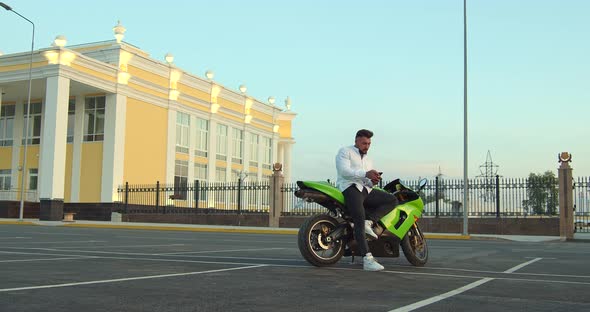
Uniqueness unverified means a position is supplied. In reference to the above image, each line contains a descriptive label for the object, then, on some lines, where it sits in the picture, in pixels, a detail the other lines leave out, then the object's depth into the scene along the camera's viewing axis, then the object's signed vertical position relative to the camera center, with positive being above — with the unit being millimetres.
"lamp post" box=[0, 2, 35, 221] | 31109 +8739
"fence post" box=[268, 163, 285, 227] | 27875 +291
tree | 22578 +581
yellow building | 34250 +5344
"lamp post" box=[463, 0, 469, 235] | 21445 +2606
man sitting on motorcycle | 6867 +227
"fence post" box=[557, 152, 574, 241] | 21812 +511
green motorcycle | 7031 -266
